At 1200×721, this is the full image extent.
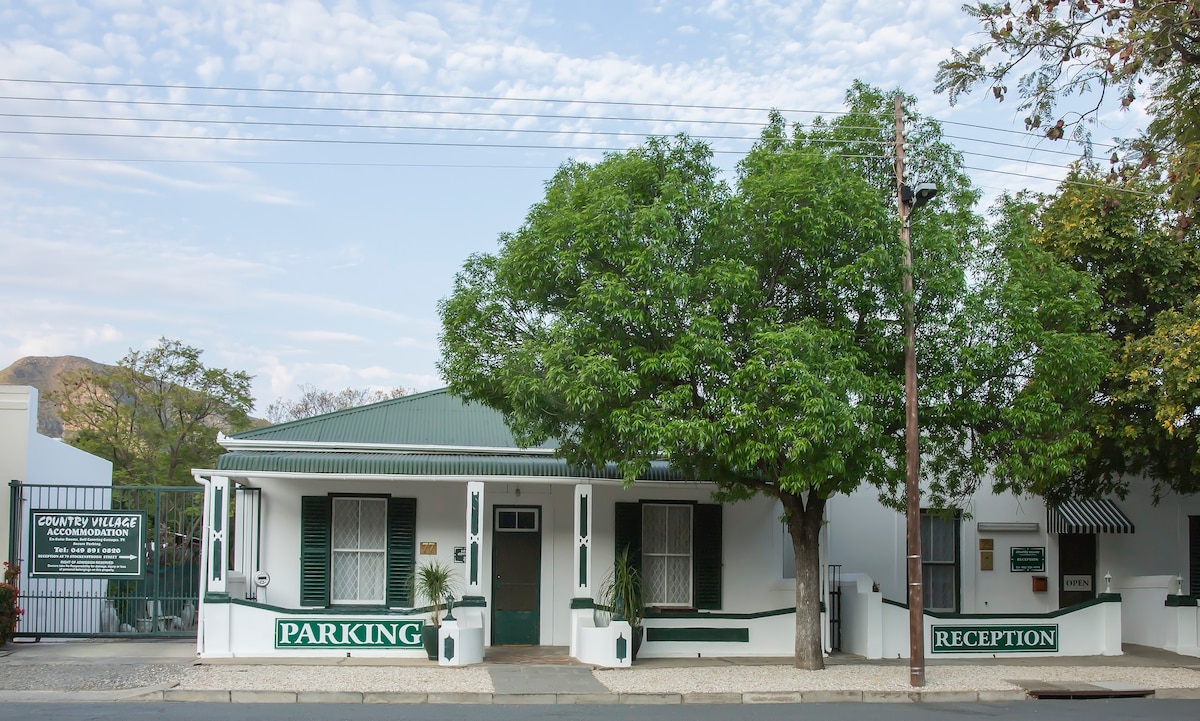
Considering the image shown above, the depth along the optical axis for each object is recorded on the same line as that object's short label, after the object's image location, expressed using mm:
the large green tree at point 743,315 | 13344
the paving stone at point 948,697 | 13977
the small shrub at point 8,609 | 16781
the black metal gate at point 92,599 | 17766
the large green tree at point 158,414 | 35906
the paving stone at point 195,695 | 12992
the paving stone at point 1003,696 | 14133
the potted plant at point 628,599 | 16219
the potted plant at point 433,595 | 16094
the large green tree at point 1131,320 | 15844
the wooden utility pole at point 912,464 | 14070
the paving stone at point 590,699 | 13305
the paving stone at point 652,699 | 13422
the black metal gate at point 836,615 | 18703
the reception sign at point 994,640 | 17303
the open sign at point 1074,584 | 21109
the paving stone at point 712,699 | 13516
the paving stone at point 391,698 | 13042
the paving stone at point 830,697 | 13797
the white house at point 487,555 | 16266
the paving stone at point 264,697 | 12938
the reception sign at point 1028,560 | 20938
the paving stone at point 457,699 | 13180
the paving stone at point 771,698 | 13625
